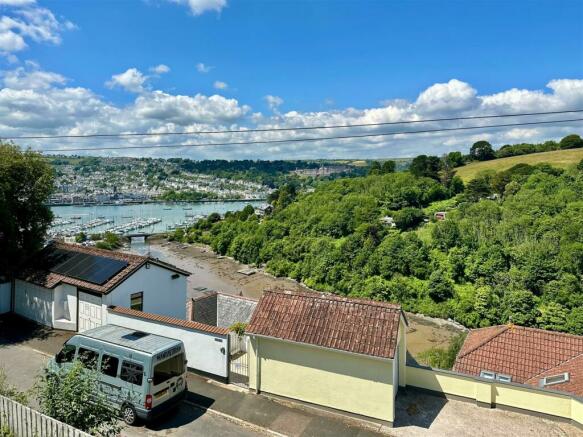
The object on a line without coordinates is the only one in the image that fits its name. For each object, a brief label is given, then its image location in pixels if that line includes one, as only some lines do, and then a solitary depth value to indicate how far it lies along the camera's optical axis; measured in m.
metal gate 10.60
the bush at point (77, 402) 6.28
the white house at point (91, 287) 13.66
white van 8.20
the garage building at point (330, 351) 8.81
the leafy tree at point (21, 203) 15.69
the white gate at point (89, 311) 13.46
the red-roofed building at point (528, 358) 13.48
